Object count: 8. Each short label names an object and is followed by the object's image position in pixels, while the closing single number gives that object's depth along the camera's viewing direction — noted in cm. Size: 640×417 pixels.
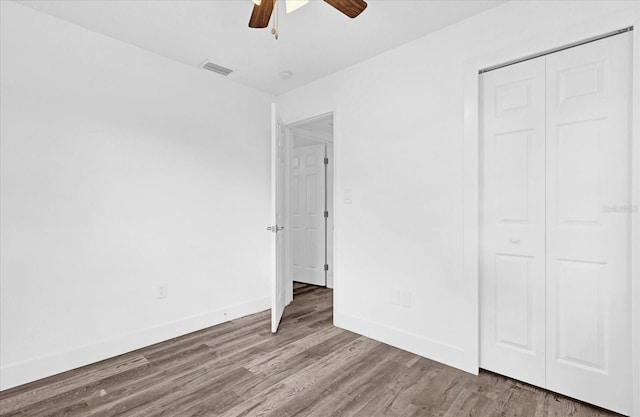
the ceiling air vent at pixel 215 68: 291
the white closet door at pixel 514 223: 198
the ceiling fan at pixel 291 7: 159
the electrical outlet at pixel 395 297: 261
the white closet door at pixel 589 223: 171
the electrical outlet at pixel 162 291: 274
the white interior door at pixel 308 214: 470
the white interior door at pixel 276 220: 287
